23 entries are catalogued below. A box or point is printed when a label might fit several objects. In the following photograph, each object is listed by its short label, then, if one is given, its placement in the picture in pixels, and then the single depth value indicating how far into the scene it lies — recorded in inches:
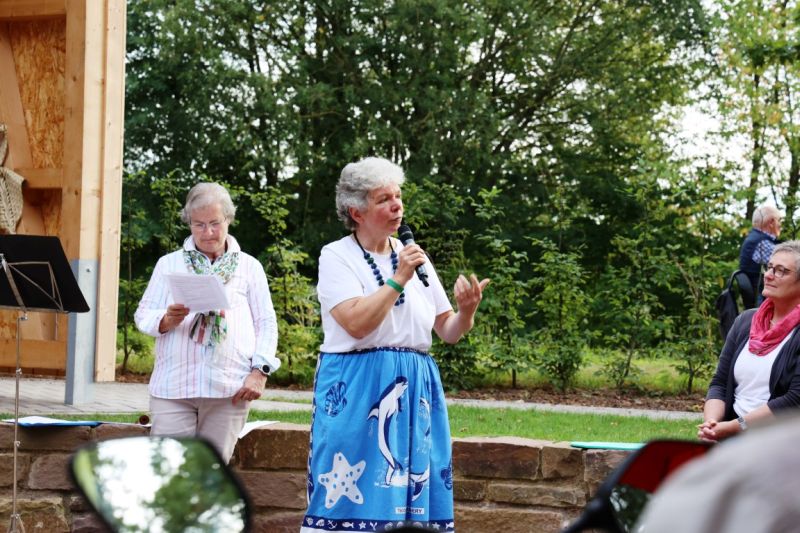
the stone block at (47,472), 222.8
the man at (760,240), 406.0
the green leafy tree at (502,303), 453.7
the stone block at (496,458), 212.8
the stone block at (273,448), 217.0
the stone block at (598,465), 206.1
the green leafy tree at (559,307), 445.4
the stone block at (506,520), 212.5
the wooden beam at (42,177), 336.2
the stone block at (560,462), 211.0
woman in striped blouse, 178.5
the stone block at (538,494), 212.1
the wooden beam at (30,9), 339.6
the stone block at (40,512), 221.6
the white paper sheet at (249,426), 215.8
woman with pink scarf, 184.1
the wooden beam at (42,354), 337.4
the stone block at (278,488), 218.1
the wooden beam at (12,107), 357.1
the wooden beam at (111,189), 324.8
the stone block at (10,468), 222.8
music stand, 198.5
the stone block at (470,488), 215.0
